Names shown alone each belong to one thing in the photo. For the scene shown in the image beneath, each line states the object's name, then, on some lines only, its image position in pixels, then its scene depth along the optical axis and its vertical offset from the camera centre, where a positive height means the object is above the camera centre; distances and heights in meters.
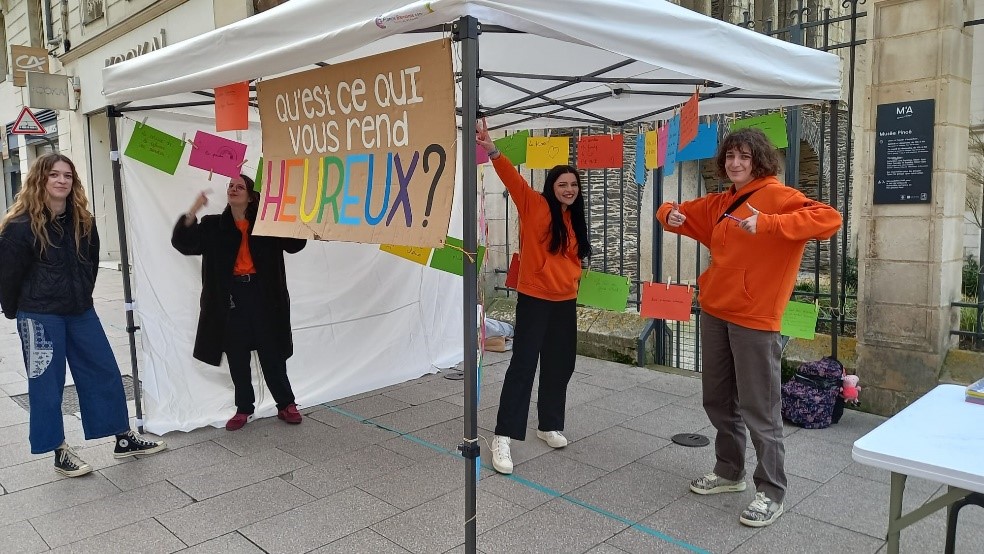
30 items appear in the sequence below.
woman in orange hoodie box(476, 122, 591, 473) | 3.66 -0.44
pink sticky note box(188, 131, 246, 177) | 3.98 +0.39
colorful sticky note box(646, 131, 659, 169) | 4.11 +0.36
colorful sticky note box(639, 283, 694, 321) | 3.86 -0.55
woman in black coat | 4.21 -0.48
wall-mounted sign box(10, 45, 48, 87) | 13.20 +3.25
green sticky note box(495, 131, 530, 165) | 4.41 +0.43
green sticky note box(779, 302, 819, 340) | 3.80 -0.67
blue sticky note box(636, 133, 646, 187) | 4.70 +0.35
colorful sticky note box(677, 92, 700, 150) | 3.19 +0.42
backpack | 4.24 -1.24
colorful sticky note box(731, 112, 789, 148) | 3.71 +0.45
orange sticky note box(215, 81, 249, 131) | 3.27 +0.55
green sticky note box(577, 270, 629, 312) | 3.88 -0.48
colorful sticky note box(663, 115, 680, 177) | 3.61 +0.36
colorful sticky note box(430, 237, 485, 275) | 4.60 -0.33
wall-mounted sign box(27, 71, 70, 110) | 11.70 +2.38
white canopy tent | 2.27 +0.68
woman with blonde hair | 3.38 -0.39
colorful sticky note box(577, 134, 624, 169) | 4.39 +0.39
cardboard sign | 2.33 +0.26
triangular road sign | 9.66 +1.44
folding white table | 1.68 -0.67
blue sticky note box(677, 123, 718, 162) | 3.95 +0.37
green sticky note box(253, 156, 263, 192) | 4.05 +0.22
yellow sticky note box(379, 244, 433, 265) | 4.58 -0.28
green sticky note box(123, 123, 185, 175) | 3.96 +0.43
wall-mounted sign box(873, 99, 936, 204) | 4.16 +0.32
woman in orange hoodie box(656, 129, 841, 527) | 2.86 -0.35
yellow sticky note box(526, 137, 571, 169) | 4.32 +0.39
